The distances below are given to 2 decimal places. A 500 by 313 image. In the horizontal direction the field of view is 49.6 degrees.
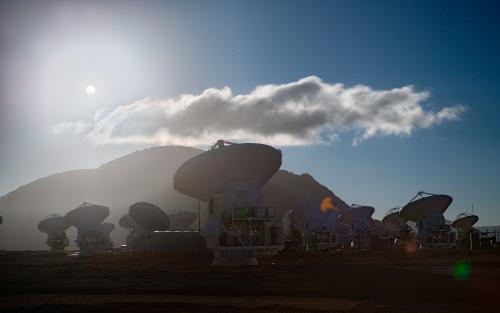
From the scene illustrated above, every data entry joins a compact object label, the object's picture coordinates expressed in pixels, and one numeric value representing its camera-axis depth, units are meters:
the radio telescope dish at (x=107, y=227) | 132.44
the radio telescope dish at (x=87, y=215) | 90.06
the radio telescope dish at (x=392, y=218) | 128.88
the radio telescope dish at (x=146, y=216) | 86.38
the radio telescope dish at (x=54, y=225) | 121.44
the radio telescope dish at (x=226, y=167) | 49.12
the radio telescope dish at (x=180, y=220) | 123.00
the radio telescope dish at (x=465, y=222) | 118.56
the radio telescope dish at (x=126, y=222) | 116.25
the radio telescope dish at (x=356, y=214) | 112.50
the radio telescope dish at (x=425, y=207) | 86.19
